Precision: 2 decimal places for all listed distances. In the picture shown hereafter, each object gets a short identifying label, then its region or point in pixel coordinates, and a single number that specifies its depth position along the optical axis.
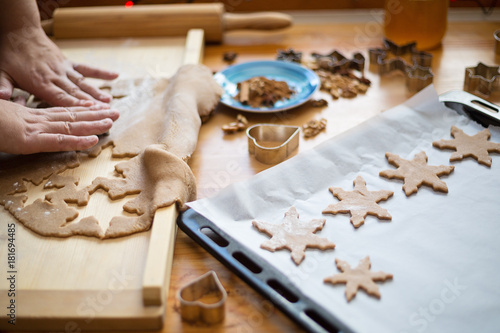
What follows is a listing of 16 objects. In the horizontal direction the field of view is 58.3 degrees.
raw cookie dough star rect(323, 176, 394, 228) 0.88
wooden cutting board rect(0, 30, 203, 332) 0.71
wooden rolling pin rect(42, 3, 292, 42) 1.63
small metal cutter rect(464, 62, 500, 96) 1.28
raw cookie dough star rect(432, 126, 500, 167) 1.03
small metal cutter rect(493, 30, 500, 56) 1.47
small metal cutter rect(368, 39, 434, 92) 1.33
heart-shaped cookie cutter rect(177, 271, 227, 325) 0.70
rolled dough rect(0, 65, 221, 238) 0.87
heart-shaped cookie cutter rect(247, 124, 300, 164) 1.06
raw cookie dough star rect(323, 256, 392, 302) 0.73
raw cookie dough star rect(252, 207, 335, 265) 0.81
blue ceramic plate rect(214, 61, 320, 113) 1.26
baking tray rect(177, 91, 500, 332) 0.69
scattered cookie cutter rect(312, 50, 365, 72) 1.45
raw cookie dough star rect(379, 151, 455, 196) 0.95
